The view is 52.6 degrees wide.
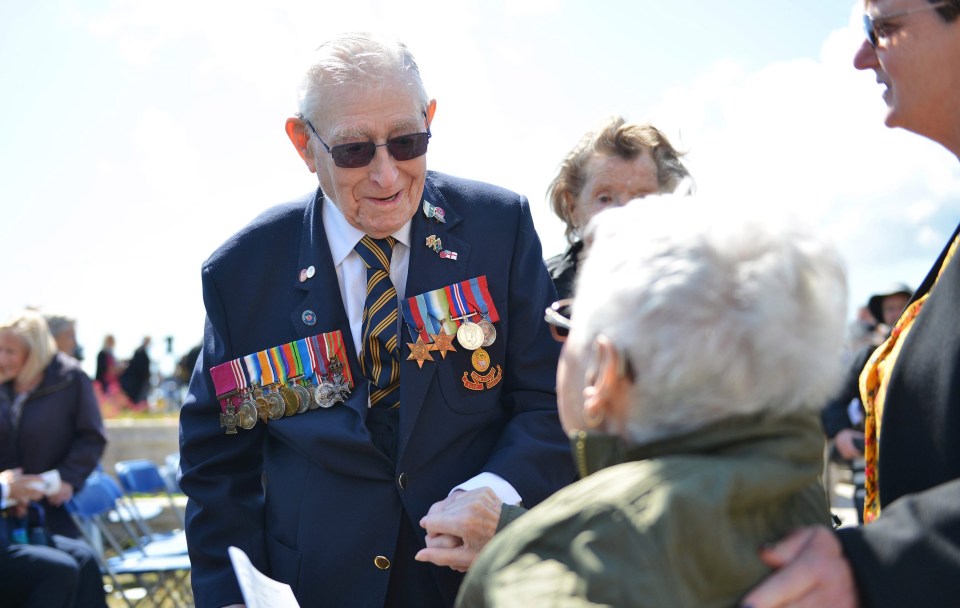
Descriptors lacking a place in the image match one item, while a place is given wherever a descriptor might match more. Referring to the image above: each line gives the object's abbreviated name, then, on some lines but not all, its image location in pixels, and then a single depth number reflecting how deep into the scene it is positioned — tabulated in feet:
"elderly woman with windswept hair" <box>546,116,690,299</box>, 11.62
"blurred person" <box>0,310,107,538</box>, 20.81
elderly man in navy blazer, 8.19
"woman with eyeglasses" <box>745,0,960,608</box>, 4.77
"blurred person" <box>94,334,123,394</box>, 63.77
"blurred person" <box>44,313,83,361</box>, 24.85
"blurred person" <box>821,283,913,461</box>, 16.74
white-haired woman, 4.32
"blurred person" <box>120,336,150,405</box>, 62.95
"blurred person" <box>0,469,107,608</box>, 18.40
